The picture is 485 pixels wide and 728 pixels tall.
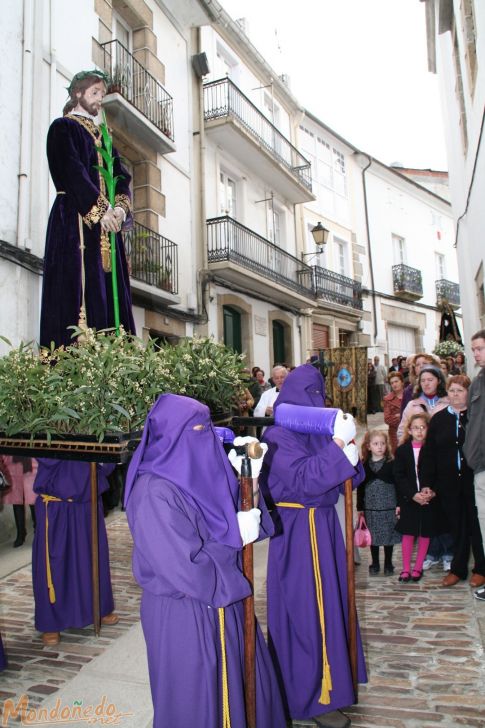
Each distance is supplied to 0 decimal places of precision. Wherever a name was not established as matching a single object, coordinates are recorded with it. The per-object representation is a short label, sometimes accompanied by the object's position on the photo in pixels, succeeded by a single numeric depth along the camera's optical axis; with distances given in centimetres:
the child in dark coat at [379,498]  501
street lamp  1494
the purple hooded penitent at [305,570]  274
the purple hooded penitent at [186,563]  194
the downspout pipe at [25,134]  738
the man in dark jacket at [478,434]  402
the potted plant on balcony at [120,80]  954
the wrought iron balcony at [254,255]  1245
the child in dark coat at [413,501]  475
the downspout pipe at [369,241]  2068
